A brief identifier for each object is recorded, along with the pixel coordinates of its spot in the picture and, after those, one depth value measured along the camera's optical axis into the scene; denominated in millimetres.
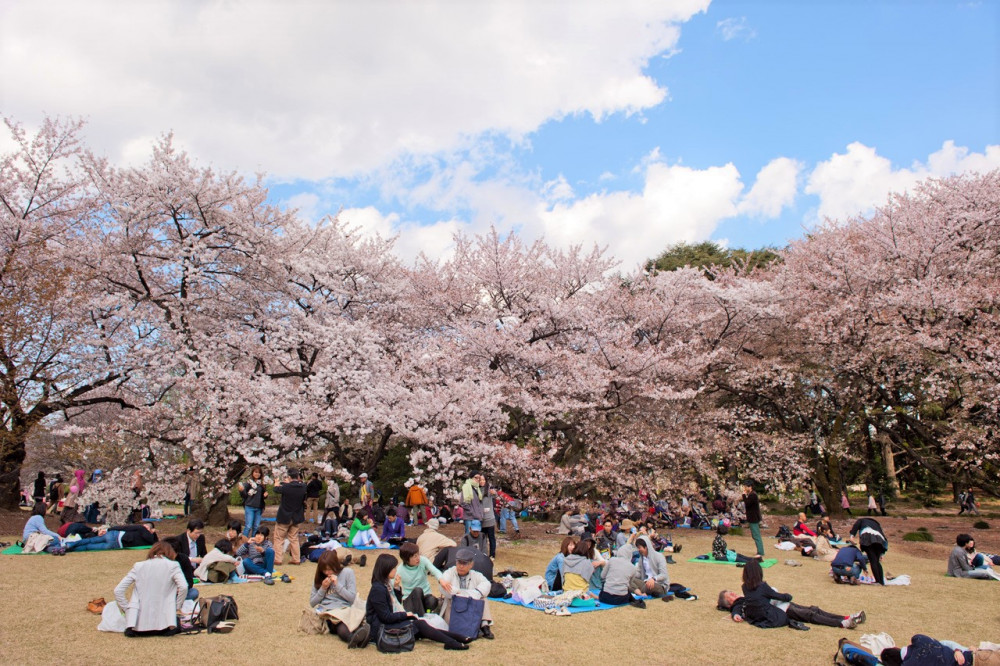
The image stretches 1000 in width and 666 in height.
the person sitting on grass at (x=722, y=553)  12148
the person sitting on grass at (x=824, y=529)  13281
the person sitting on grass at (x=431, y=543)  8742
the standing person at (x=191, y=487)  15219
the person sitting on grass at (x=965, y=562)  10102
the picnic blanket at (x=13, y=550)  10373
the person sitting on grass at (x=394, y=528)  13234
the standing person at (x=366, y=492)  14242
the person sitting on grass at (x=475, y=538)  10102
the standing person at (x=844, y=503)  19862
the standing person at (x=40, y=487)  18016
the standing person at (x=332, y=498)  15039
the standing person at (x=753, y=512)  12727
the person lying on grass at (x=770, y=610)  6984
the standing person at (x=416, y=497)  15352
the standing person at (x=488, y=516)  11486
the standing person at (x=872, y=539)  9477
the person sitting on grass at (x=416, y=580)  6898
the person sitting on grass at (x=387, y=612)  6133
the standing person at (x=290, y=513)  10312
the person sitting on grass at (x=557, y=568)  8719
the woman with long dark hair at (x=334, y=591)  6469
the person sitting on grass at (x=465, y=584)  6594
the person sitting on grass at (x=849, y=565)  9852
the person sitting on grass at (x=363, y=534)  12695
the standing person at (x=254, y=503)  11312
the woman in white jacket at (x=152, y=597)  6090
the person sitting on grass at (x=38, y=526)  10580
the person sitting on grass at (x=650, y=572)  8669
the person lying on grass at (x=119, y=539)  10924
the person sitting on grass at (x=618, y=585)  8195
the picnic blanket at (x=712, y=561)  11838
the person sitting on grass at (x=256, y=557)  9352
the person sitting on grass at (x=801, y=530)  14554
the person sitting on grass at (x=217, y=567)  8742
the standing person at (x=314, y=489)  15061
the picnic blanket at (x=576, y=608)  7896
